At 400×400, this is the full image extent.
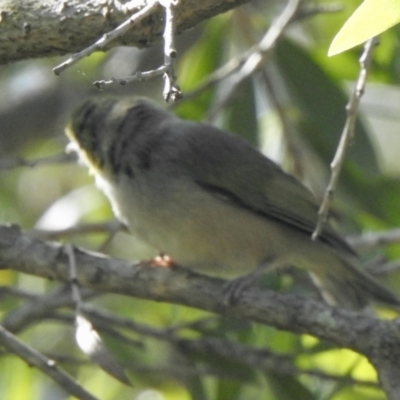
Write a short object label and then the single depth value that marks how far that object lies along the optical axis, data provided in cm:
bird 1020
